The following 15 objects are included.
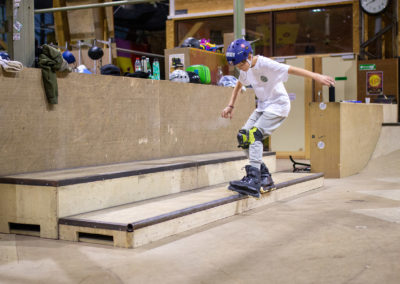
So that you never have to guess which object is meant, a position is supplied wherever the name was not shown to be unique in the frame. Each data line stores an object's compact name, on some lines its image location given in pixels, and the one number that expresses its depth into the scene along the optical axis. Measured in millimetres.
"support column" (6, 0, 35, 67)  4742
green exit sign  10047
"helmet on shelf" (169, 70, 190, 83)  6586
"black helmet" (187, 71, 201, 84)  6961
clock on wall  9867
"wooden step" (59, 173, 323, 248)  3500
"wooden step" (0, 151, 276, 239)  3777
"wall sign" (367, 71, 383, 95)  10039
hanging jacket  4434
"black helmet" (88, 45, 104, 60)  7355
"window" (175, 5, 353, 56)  10612
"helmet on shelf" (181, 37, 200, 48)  8062
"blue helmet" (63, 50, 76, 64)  6820
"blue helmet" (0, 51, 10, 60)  4699
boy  4746
